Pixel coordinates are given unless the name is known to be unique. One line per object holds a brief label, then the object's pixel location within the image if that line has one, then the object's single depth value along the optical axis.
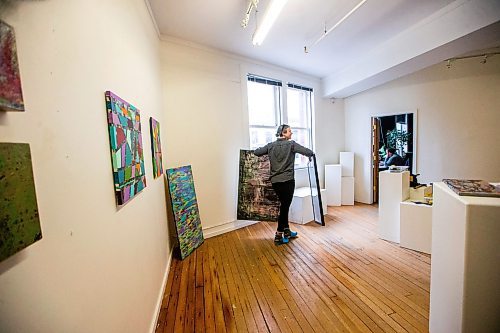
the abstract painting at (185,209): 2.84
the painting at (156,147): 2.16
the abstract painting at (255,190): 3.64
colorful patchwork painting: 1.18
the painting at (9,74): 0.50
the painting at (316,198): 3.90
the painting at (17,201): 0.49
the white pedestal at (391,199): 3.06
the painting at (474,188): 1.20
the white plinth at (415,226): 2.77
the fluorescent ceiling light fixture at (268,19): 2.05
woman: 3.22
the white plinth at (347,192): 5.20
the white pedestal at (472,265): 1.07
